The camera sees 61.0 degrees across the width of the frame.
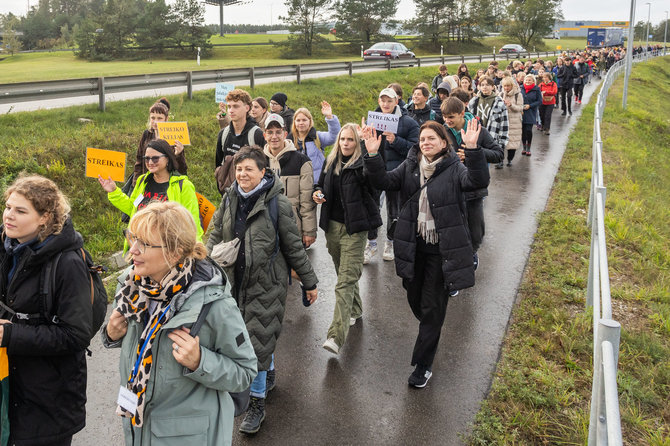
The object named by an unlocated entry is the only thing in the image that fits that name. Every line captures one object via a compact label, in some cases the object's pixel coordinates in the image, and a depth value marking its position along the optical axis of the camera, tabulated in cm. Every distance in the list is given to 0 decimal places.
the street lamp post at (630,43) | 2136
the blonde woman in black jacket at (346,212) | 530
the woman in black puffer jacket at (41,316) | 290
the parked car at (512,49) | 5080
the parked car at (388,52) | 3522
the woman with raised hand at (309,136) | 644
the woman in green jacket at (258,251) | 410
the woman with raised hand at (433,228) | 454
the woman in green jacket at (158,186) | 506
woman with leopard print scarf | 248
